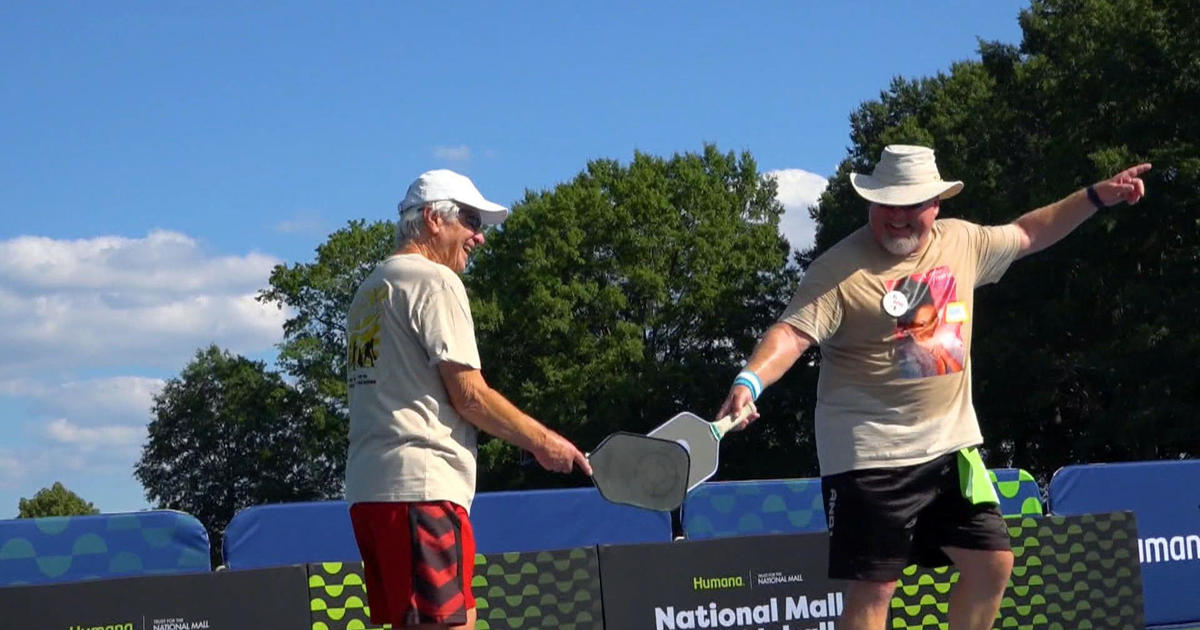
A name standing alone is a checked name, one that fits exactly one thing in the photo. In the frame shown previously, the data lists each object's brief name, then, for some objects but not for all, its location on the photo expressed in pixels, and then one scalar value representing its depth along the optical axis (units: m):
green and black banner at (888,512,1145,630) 10.36
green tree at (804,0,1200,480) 34.22
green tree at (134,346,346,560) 60.78
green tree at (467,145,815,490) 49.00
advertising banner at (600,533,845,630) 9.66
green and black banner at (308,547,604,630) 9.43
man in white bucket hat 5.20
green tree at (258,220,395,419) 58.03
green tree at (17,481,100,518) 85.31
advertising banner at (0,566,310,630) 8.46
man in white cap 4.67
